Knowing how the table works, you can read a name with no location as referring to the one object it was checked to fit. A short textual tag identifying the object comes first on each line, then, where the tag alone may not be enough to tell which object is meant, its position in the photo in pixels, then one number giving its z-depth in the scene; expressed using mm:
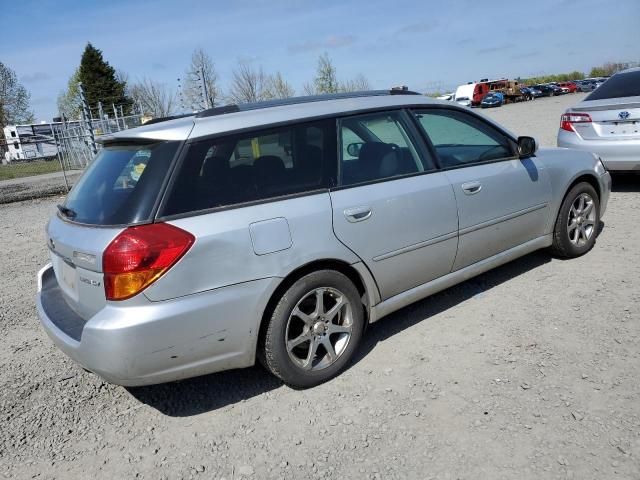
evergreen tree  53031
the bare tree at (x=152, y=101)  32188
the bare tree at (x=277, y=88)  31464
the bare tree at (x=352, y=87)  35531
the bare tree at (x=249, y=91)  29703
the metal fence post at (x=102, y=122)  17284
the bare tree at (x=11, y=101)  44478
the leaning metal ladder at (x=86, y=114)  16125
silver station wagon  2570
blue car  44906
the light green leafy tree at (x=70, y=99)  50341
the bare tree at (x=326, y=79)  35000
